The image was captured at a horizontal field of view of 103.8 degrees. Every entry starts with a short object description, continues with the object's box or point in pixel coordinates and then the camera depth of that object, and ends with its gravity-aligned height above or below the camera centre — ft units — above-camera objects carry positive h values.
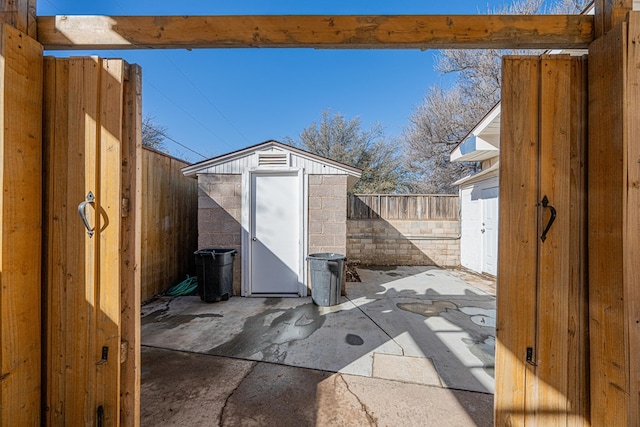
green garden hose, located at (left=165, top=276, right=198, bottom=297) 14.46 -4.45
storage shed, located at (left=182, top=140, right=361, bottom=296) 14.30 +0.13
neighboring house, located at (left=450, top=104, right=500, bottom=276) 16.34 +1.08
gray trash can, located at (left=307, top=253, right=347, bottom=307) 12.46 -3.26
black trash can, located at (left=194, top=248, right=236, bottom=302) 13.07 -3.19
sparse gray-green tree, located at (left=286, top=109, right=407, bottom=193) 39.86 +11.08
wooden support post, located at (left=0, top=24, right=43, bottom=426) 3.66 -0.21
